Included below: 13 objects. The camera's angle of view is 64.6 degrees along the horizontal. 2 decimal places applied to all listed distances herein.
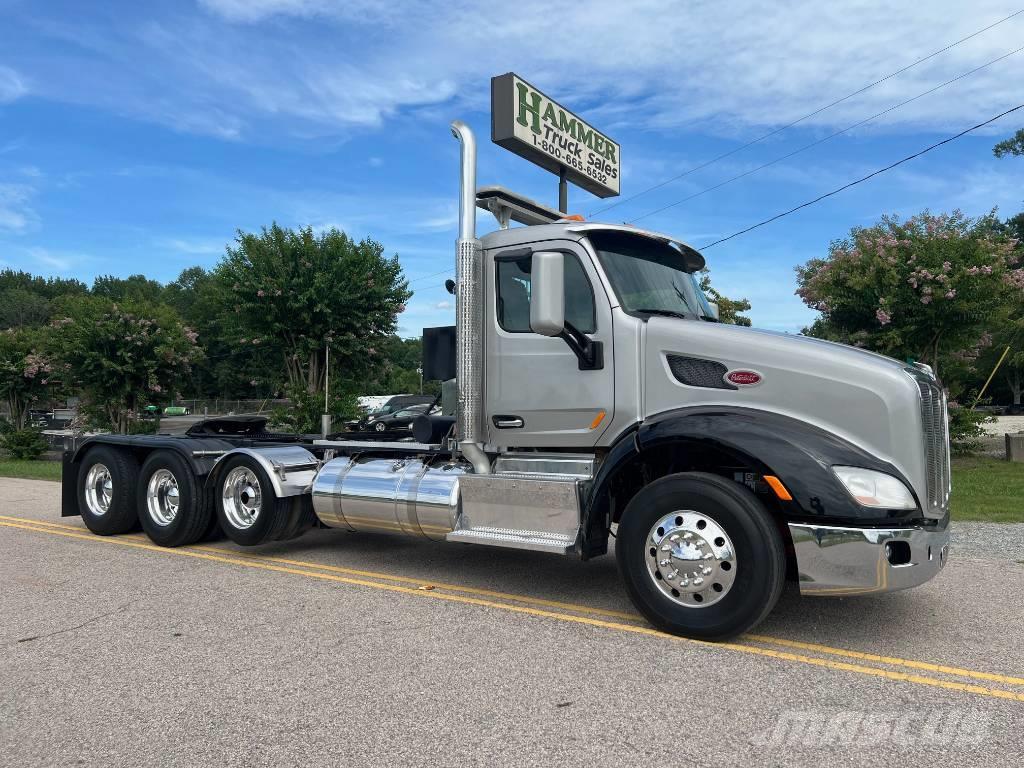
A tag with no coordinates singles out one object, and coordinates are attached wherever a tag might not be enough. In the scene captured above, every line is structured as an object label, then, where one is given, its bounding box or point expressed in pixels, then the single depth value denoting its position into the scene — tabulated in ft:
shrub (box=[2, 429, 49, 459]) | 78.28
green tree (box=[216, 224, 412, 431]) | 68.85
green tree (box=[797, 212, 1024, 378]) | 51.75
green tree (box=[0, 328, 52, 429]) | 91.25
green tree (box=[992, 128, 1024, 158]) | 130.62
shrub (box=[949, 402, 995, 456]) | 55.31
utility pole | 26.71
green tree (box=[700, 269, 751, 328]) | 69.86
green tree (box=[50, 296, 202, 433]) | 72.69
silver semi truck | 15.02
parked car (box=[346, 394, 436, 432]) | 97.28
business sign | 32.68
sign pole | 35.32
